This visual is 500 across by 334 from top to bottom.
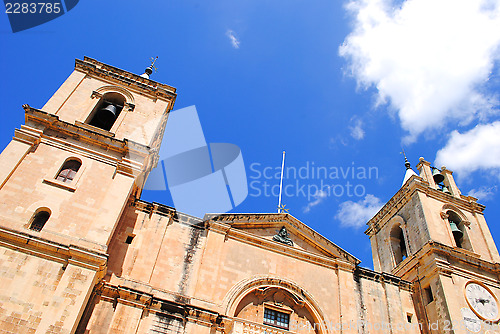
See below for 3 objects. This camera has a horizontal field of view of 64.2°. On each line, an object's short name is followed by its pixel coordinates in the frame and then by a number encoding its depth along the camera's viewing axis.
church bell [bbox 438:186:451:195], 23.44
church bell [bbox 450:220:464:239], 20.98
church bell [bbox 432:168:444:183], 24.62
